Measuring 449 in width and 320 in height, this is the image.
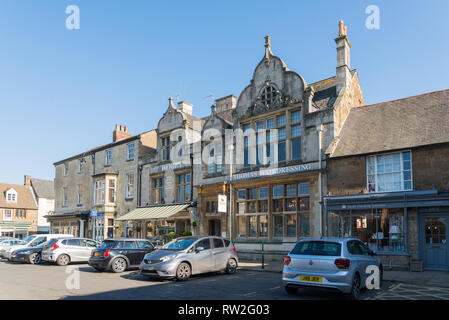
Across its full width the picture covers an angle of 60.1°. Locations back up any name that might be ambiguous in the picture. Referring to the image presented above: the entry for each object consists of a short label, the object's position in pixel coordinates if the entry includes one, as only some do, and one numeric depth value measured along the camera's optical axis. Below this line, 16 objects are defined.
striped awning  24.98
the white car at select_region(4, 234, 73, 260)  22.55
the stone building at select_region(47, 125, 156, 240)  31.09
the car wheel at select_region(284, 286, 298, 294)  10.38
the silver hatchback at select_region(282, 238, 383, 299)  9.40
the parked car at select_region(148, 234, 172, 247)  24.88
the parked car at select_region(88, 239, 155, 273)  15.93
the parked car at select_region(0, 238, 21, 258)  25.21
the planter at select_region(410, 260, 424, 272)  15.20
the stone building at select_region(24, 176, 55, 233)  53.03
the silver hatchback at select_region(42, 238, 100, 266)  19.16
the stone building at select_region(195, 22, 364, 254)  19.48
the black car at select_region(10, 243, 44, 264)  20.20
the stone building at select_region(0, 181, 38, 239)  49.81
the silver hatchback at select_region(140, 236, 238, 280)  13.13
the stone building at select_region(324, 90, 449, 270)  15.54
